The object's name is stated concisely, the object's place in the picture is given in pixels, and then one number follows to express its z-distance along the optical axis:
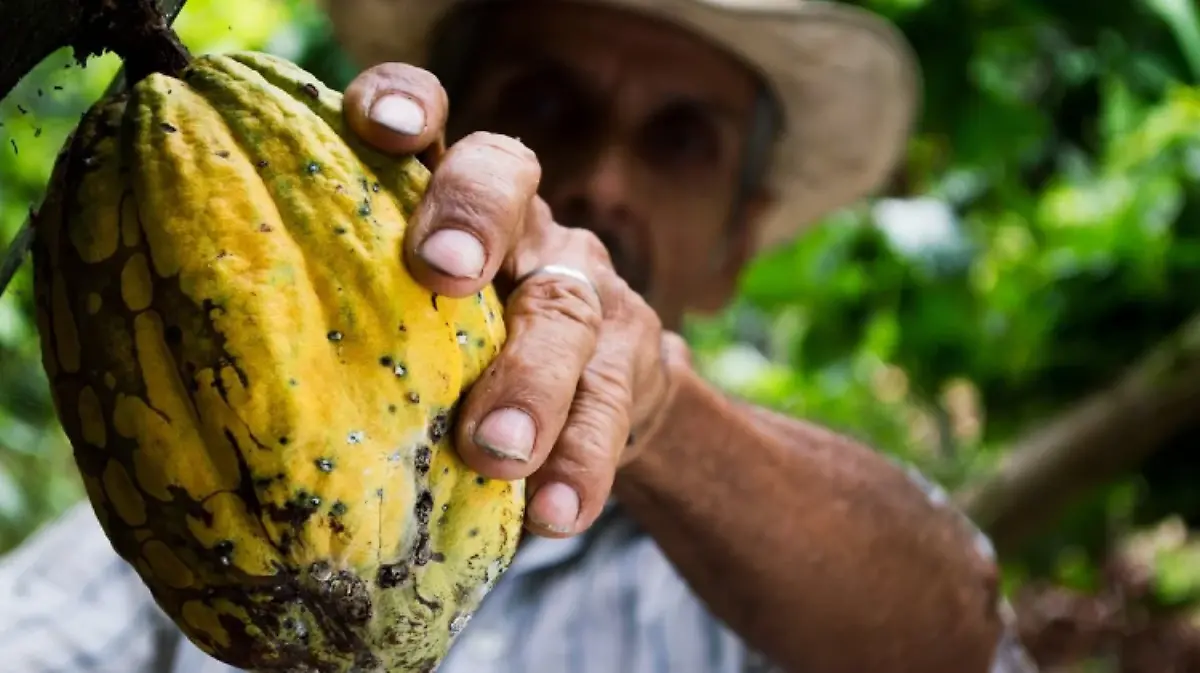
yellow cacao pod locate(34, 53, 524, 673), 0.49
